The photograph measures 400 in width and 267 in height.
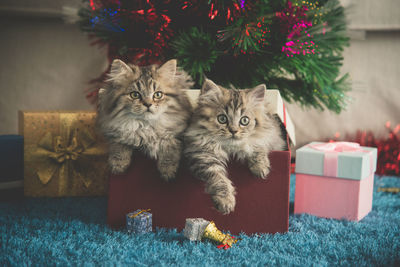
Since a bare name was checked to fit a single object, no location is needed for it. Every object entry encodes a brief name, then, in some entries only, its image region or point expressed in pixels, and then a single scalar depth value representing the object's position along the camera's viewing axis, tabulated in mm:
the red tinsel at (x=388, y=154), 1963
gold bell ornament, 964
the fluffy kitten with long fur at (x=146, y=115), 1020
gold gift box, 1487
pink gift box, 1232
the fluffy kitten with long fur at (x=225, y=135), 979
